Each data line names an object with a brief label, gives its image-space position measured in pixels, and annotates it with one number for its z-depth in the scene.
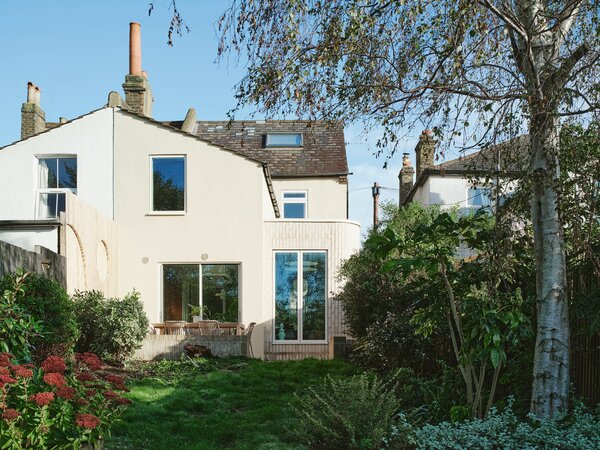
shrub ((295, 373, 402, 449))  7.62
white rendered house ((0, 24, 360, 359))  19.36
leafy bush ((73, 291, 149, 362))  15.47
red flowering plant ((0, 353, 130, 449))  6.26
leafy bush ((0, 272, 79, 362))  10.70
